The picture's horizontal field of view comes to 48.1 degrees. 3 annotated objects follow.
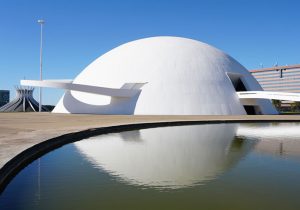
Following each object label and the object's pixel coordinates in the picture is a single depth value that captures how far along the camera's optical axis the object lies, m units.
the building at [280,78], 127.94
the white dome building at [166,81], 34.56
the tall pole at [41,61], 44.28
